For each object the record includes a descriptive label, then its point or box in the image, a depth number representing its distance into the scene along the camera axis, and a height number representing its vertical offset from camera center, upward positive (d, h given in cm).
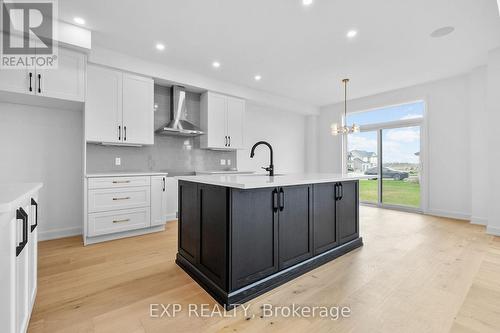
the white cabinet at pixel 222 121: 460 +100
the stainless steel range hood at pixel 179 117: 415 +97
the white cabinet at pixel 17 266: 99 -51
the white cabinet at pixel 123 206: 304 -57
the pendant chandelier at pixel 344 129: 421 +72
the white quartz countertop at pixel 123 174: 304 -10
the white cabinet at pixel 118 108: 329 +94
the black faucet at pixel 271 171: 260 -4
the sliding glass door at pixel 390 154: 516 +34
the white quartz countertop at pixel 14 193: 90 -14
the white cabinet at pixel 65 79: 280 +115
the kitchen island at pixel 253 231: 173 -58
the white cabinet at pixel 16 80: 259 +104
